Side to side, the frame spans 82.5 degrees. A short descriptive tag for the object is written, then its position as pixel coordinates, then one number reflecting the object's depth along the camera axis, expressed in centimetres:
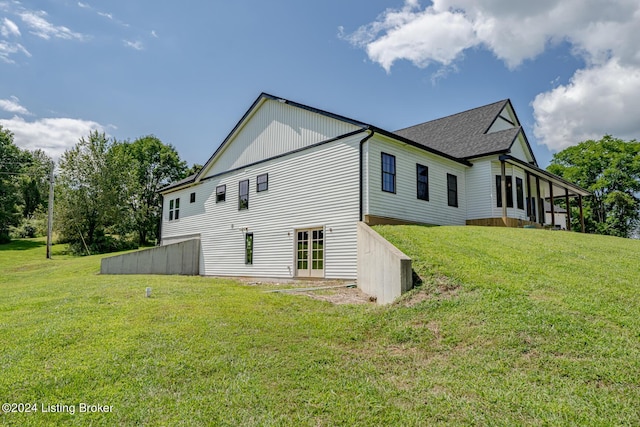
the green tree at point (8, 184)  3622
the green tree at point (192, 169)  4491
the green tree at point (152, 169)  4075
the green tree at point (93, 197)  3164
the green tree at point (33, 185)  4656
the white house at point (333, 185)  1233
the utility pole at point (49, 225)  2716
